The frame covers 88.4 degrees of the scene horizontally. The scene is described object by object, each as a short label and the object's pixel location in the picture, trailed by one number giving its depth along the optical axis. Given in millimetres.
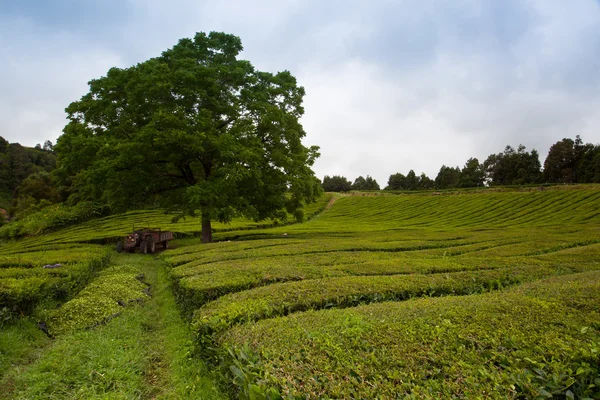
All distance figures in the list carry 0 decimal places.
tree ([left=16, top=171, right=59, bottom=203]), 53372
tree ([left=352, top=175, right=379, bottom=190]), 113706
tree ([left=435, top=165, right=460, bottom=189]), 91750
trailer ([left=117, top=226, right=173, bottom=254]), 17781
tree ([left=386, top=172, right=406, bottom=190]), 104000
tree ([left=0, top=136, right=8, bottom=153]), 91375
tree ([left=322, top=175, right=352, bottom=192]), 114625
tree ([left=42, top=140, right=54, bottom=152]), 146625
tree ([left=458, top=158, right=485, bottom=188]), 84875
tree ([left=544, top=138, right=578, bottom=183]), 72000
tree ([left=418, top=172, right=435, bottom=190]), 97456
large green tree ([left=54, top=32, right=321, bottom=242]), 16406
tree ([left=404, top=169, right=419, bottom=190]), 100638
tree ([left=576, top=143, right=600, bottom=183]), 63000
